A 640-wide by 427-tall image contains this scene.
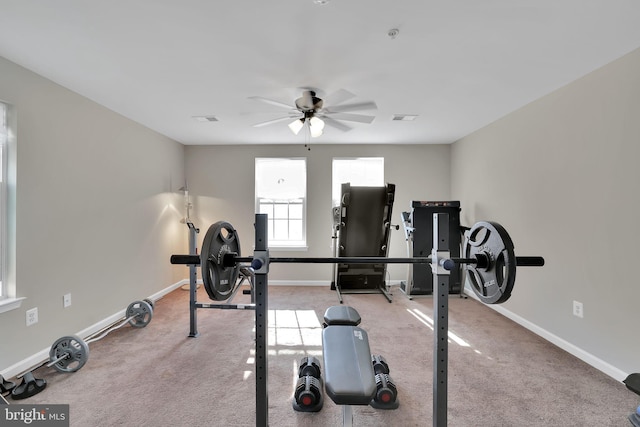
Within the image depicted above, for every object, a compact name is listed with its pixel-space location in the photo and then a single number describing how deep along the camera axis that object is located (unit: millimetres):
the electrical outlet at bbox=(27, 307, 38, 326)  2165
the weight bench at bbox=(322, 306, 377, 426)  1104
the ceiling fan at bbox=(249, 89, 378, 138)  2475
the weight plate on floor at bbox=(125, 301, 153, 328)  2861
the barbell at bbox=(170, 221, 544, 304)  1183
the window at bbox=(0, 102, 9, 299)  2041
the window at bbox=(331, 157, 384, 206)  4628
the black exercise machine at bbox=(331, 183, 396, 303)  3865
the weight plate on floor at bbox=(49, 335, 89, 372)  2088
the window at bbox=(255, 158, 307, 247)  4676
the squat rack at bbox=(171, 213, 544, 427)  1251
